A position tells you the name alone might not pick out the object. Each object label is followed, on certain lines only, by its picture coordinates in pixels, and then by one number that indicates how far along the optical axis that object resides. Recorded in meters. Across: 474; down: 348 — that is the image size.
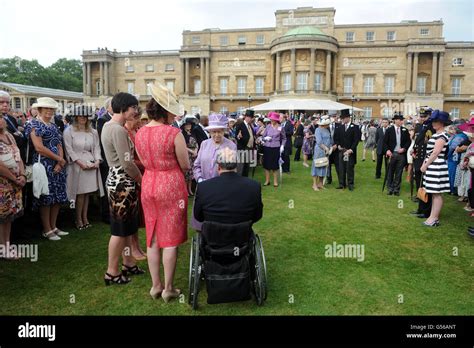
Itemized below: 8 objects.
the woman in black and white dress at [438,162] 6.41
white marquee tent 22.40
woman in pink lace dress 3.59
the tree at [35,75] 71.81
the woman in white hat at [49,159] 5.66
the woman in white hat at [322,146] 10.05
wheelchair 3.41
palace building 48.53
